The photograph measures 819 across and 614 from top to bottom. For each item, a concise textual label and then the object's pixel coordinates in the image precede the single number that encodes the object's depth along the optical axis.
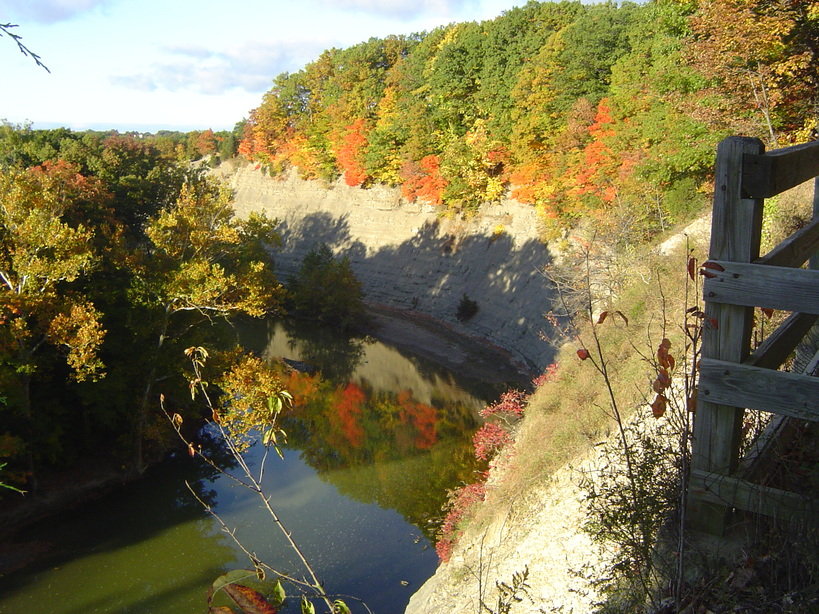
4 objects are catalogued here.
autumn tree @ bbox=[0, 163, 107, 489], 14.59
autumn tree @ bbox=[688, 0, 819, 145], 15.50
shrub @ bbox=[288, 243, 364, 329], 35.34
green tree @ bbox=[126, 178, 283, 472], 16.95
